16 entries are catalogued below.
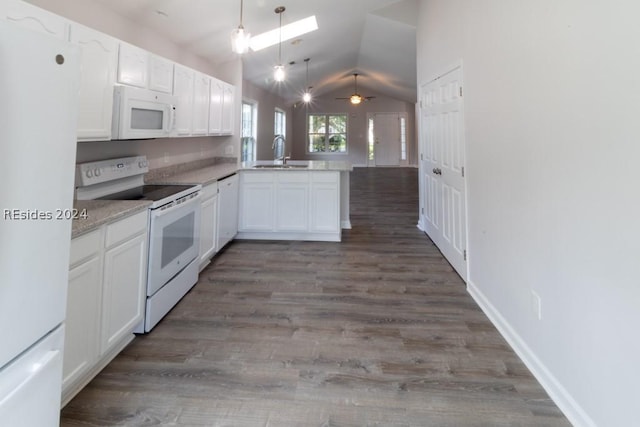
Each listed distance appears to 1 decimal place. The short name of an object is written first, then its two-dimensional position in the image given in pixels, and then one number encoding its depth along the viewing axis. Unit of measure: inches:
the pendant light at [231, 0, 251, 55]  99.1
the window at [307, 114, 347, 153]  531.2
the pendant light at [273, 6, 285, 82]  145.9
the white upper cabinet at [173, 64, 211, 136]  126.8
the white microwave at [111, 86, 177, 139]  90.7
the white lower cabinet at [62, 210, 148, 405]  60.1
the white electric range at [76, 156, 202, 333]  87.7
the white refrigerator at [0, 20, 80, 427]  32.4
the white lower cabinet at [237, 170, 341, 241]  167.0
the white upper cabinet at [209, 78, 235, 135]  160.1
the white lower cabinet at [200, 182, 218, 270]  125.8
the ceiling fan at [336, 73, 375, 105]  416.6
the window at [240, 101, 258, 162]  272.5
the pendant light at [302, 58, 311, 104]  278.3
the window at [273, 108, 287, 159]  350.1
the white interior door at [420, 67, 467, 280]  123.5
